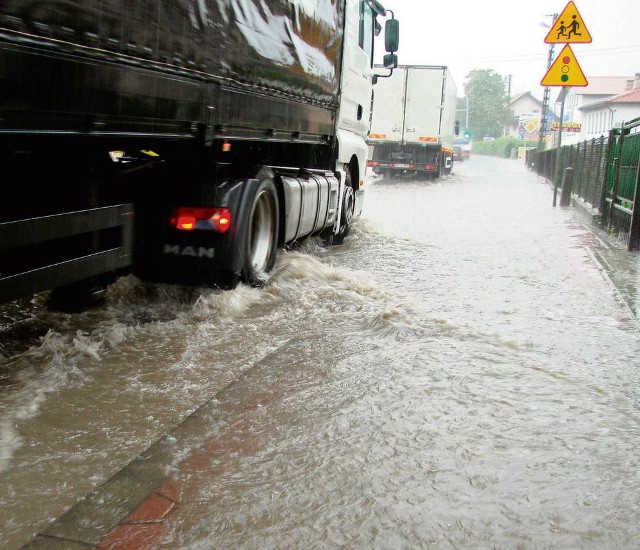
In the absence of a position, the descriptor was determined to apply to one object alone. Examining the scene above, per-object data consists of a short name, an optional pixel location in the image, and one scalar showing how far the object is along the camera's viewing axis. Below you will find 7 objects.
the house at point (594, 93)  79.16
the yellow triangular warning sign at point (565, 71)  15.34
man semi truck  3.52
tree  131.62
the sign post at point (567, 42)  14.58
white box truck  27.70
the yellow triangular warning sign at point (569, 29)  14.55
